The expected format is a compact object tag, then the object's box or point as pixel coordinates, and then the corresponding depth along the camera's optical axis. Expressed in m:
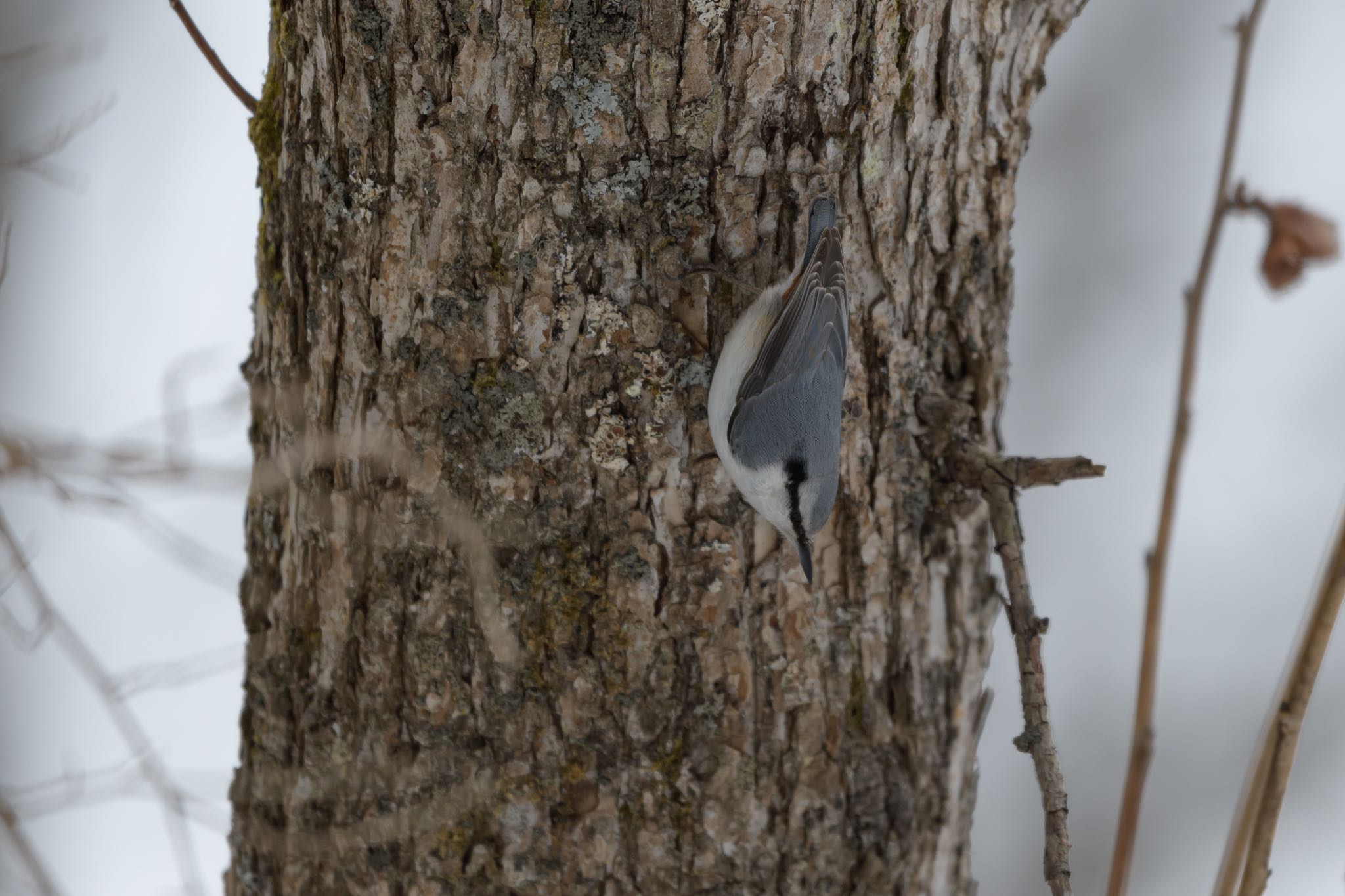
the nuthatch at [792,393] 6.83
